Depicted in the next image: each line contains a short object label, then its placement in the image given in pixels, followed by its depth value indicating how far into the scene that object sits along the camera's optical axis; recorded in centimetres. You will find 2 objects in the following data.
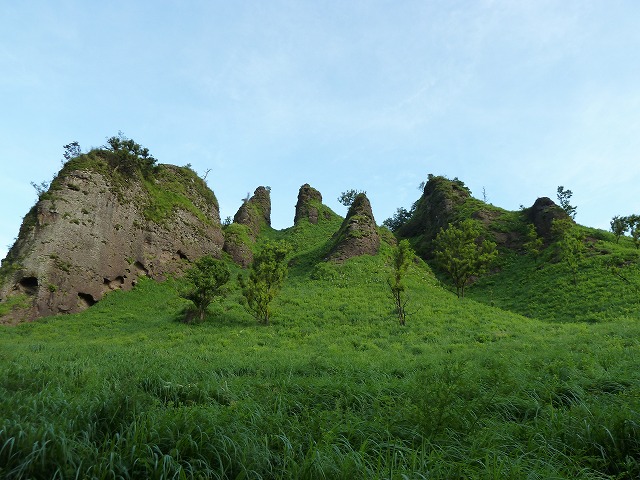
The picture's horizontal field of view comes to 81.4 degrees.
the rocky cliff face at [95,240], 2575
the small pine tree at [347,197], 9038
